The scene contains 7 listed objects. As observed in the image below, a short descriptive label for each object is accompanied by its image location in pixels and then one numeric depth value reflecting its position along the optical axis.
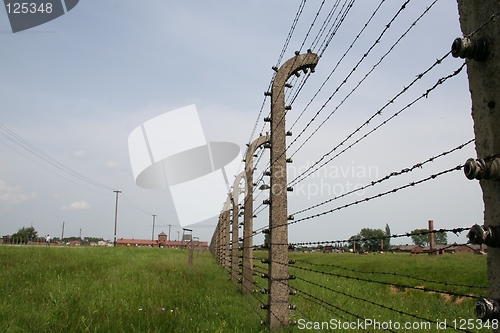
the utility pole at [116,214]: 64.61
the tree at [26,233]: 118.03
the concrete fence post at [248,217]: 8.35
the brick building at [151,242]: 112.69
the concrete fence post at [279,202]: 4.99
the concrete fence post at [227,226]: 13.90
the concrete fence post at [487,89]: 1.54
